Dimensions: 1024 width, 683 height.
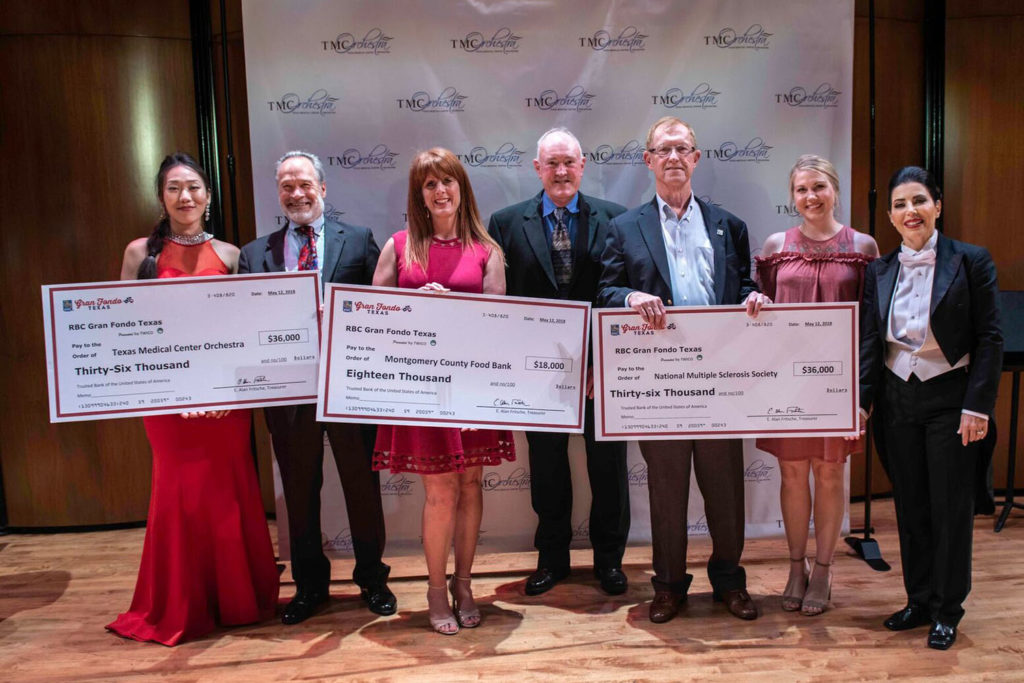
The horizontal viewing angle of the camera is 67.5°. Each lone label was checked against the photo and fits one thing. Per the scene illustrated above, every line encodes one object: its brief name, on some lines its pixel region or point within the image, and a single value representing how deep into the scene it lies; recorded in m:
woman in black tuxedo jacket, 2.67
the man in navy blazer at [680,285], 2.90
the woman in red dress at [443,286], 2.83
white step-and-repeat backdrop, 3.67
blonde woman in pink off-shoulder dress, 2.95
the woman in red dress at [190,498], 2.94
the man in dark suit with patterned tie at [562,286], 3.23
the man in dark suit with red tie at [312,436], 3.08
